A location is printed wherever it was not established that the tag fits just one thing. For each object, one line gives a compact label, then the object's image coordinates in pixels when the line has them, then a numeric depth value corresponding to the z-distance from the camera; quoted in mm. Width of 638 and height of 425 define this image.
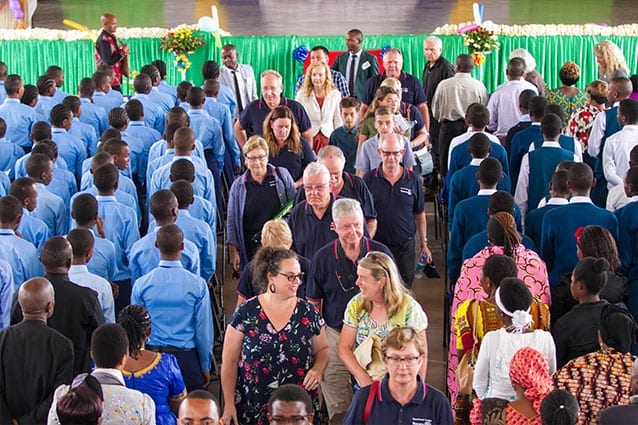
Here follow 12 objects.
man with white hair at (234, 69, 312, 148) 11180
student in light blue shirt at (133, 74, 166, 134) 12523
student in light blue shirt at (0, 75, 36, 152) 12242
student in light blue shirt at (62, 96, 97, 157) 11523
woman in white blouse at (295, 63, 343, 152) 11977
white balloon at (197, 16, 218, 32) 16391
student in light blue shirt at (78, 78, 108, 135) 12484
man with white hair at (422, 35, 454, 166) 13734
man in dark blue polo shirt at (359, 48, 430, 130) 12547
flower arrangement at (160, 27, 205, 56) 16125
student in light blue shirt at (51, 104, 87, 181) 10914
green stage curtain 16203
